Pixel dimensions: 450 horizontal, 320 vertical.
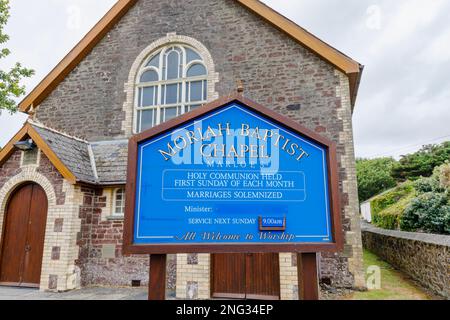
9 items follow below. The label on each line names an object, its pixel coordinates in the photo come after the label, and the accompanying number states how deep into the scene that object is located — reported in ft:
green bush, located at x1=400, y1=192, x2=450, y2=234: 35.50
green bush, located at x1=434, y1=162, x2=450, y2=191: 38.47
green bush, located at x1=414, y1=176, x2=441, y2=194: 41.11
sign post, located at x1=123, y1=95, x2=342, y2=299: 12.71
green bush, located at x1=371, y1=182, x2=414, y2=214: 68.49
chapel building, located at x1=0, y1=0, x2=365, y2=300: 28.55
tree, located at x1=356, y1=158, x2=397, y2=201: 143.33
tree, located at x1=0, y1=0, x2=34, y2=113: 56.70
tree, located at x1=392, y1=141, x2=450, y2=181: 118.42
